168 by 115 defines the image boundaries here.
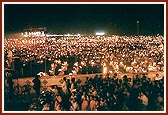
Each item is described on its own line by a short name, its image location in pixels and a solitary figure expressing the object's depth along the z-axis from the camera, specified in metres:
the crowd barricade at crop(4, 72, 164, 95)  11.60
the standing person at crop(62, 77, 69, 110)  8.89
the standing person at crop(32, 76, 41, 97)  10.80
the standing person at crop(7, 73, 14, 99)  10.98
